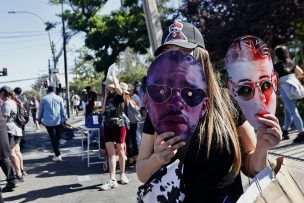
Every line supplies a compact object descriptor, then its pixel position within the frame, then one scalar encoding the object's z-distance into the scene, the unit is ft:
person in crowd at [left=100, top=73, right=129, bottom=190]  14.64
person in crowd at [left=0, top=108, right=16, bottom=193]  13.82
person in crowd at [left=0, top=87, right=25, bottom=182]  17.08
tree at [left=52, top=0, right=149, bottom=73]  53.12
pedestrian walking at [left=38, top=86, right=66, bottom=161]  21.37
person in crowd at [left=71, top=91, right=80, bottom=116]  74.23
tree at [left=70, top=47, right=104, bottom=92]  129.35
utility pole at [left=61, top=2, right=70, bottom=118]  66.64
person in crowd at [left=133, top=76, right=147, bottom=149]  19.45
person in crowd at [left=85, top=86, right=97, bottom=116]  26.01
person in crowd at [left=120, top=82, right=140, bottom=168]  18.74
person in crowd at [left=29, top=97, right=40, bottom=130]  48.28
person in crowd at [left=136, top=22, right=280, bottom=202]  3.92
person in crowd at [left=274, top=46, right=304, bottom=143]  15.32
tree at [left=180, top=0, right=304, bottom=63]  28.47
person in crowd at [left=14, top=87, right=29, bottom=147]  27.25
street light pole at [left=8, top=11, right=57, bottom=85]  86.76
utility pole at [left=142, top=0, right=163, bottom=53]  18.70
